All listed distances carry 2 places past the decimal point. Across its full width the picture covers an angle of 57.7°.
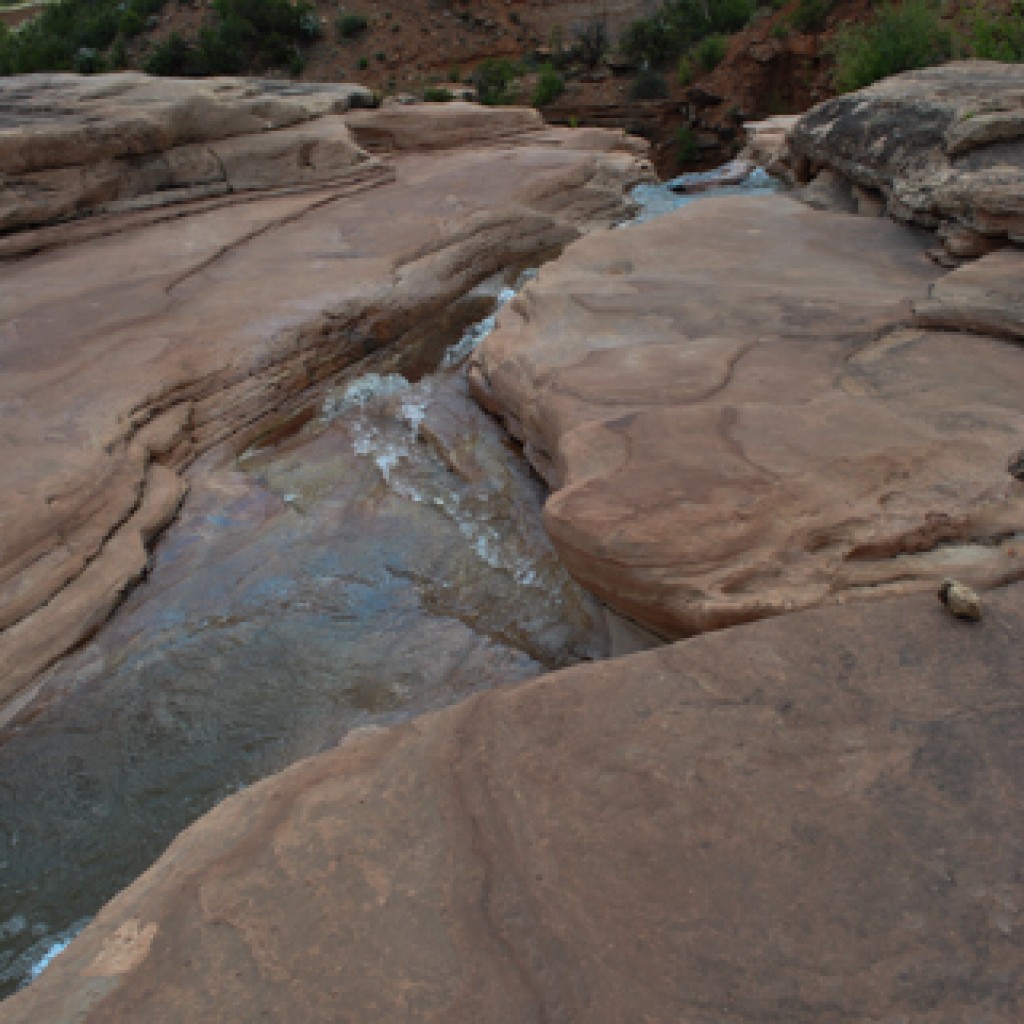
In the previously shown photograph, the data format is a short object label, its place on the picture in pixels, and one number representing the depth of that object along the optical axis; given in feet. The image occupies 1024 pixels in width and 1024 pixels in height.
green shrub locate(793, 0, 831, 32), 45.85
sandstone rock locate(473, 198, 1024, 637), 7.20
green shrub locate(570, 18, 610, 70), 60.64
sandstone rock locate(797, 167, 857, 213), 19.79
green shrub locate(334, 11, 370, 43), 69.10
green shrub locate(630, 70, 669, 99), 53.83
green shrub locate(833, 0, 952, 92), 29.44
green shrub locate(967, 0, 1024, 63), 26.53
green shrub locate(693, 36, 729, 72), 50.83
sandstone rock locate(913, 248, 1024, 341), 10.73
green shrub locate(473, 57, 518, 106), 57.62
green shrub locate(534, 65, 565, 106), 56.03
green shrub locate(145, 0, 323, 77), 66.95
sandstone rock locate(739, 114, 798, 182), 25.82
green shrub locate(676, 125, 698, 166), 51.16
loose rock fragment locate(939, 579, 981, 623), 6.16
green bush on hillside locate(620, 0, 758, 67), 55.88
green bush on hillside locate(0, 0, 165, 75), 70.38
